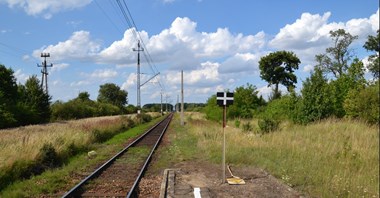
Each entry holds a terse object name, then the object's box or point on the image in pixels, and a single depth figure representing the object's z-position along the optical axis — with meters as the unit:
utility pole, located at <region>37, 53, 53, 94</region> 60.13
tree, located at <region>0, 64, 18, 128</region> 36.88
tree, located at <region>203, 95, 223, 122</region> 43.00
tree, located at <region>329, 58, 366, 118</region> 27.19
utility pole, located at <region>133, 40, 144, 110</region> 60.38
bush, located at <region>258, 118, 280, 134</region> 23.55
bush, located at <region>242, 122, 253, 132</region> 25.47
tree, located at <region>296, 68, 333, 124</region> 26.08
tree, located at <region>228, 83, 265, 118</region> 42.72
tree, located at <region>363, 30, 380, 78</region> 32.96
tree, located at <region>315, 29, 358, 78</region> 53.71
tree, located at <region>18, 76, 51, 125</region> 46.42
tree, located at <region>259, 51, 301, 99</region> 69.00
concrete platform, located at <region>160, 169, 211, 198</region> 10.06
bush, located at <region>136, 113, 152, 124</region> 60.68
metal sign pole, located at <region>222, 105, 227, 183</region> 11.72
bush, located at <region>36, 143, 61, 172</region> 14.81
